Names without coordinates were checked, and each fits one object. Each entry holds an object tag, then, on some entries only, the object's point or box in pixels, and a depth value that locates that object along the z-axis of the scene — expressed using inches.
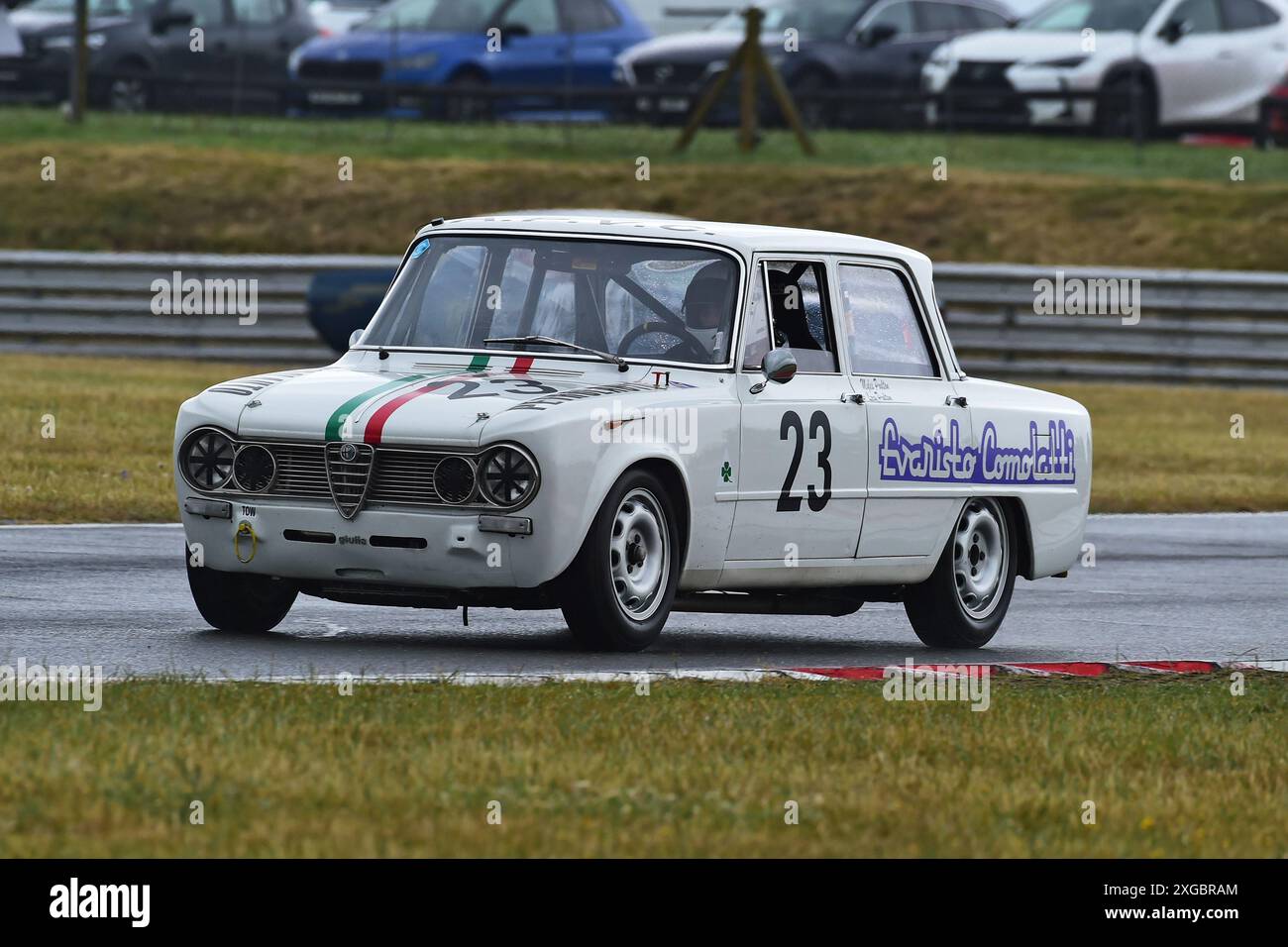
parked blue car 1214.9
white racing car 366.6
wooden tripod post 1100.5
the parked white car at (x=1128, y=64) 1144.2
